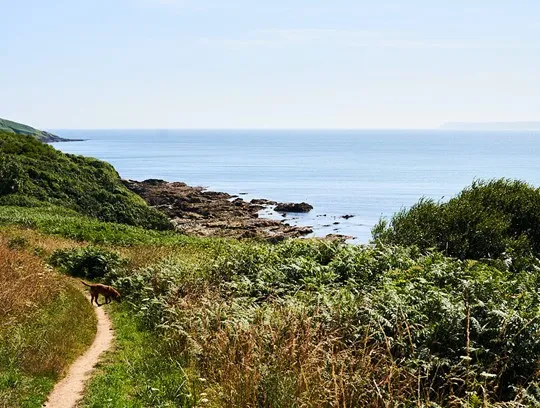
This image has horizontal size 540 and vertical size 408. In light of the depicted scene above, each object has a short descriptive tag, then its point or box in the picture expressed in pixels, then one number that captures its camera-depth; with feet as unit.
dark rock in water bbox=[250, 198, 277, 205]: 285.64
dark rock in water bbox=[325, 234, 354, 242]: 200.37
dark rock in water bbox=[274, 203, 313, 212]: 269.03
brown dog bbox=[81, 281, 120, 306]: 57.82
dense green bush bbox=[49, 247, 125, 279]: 73.67
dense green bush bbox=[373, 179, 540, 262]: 90.48
